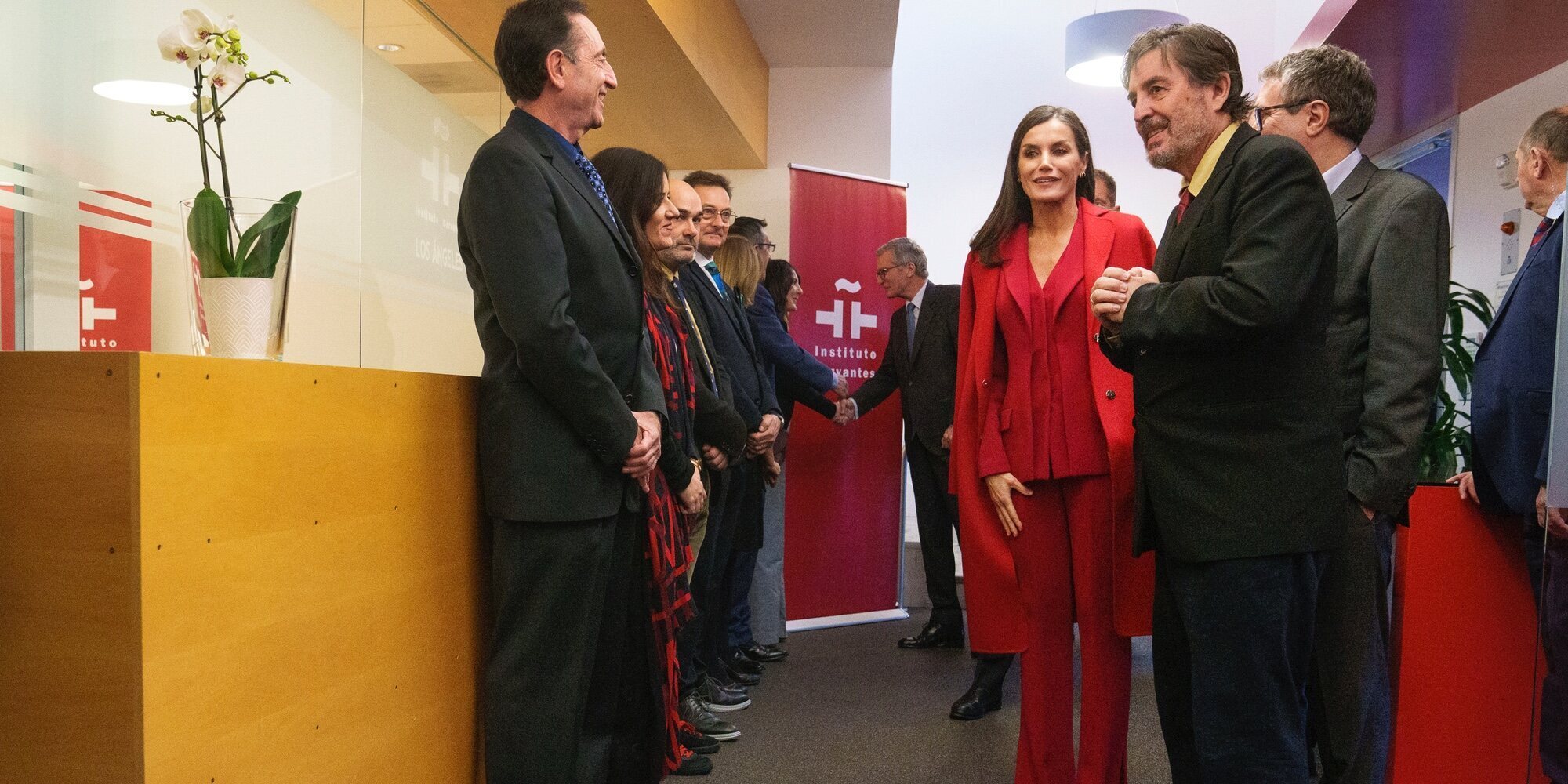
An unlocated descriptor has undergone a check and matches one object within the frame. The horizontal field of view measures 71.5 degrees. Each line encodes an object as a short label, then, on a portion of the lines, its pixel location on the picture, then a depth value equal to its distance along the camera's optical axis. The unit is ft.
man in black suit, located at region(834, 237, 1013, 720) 14.99
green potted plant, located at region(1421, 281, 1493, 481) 9.20
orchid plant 5.18
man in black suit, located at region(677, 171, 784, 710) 11.61
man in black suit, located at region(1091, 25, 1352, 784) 5.20
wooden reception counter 3.95
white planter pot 5.10
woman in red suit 7.34
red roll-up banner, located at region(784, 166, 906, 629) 16.28
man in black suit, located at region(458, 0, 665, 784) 5.90
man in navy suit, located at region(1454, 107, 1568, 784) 7.25
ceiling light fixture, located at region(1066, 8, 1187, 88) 18.67
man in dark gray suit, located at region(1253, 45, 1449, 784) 6.45
